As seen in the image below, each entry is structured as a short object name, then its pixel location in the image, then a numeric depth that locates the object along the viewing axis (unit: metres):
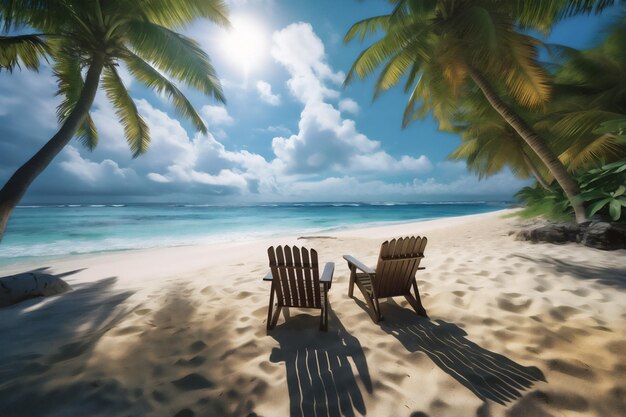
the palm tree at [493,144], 10.05
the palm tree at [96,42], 4.63
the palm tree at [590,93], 7.01
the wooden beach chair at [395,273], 2.95
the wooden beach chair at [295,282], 2.80
